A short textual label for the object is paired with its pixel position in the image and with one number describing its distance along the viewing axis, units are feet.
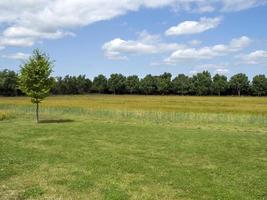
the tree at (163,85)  340.14
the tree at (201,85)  324.12
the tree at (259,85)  308.54
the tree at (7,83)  271.64
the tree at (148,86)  348.39
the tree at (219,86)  319.68
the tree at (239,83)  316.81
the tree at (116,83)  356.48
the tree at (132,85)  354.99
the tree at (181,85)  330.38
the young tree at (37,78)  68.70
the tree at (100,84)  363.26
